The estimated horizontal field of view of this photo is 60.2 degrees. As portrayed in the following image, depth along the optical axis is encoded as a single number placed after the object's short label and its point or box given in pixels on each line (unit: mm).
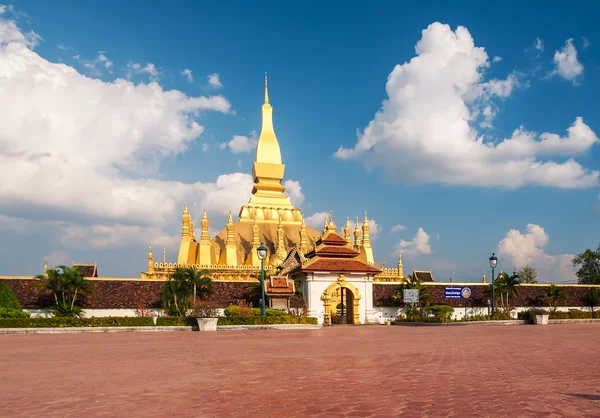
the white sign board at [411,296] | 32781
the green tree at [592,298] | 40625
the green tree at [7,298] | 28402
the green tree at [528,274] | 78938
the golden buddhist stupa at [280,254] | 31953
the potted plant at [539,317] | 30094
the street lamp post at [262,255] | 25875
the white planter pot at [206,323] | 24703
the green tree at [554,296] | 39250
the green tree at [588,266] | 66500
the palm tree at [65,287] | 29438
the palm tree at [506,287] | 38625
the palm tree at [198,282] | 30844
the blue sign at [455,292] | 35875
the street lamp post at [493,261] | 29828
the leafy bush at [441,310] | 34762
